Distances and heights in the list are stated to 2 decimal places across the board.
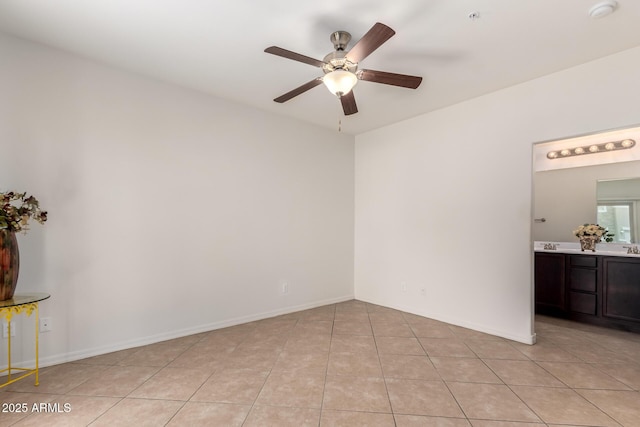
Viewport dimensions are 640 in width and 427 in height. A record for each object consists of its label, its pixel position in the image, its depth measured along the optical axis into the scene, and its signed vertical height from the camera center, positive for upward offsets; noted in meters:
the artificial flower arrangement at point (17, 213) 2.02 +0.01
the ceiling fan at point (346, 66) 1.85 +1.01
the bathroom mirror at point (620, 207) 3.71 +0.12
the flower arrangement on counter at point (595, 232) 3.82 -0.20
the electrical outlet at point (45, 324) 2.40 -0.87
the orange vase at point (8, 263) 1.99 -0.33
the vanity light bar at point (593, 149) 3.79 +0.90
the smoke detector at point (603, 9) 1.90 +1.32
